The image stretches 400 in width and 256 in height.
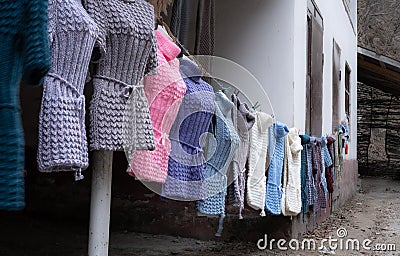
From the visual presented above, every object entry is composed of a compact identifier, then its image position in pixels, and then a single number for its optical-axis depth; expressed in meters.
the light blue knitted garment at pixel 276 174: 3.69
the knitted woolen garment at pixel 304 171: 4.48
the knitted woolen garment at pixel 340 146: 7.25
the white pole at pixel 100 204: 2.26
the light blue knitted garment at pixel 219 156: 2.84
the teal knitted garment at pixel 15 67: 1.22
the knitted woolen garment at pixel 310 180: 4.56
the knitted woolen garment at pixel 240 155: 3.11
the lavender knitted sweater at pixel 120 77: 1.85
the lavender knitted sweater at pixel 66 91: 1.56
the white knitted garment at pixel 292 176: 3.97
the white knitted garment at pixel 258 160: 3.39
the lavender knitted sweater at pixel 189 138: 2.46
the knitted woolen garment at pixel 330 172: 5.66
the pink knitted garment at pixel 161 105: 2.19
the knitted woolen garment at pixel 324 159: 5.29
